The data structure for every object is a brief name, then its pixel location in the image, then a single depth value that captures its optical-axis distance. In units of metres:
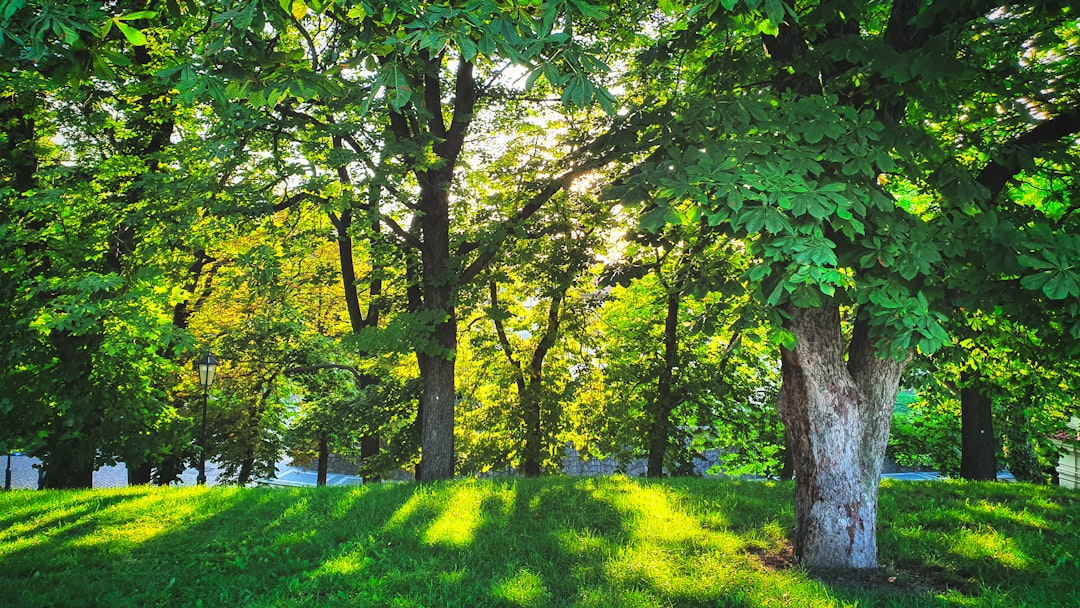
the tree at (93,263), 9.57
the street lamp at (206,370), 14.68
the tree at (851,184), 4.23
